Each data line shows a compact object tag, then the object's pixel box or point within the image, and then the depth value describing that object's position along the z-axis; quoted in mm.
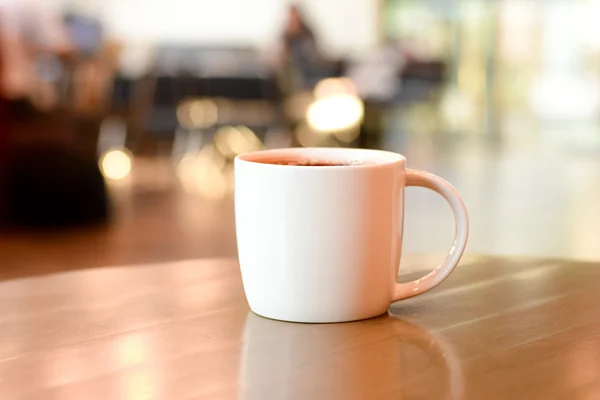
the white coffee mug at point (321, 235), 803
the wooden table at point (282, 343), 723
